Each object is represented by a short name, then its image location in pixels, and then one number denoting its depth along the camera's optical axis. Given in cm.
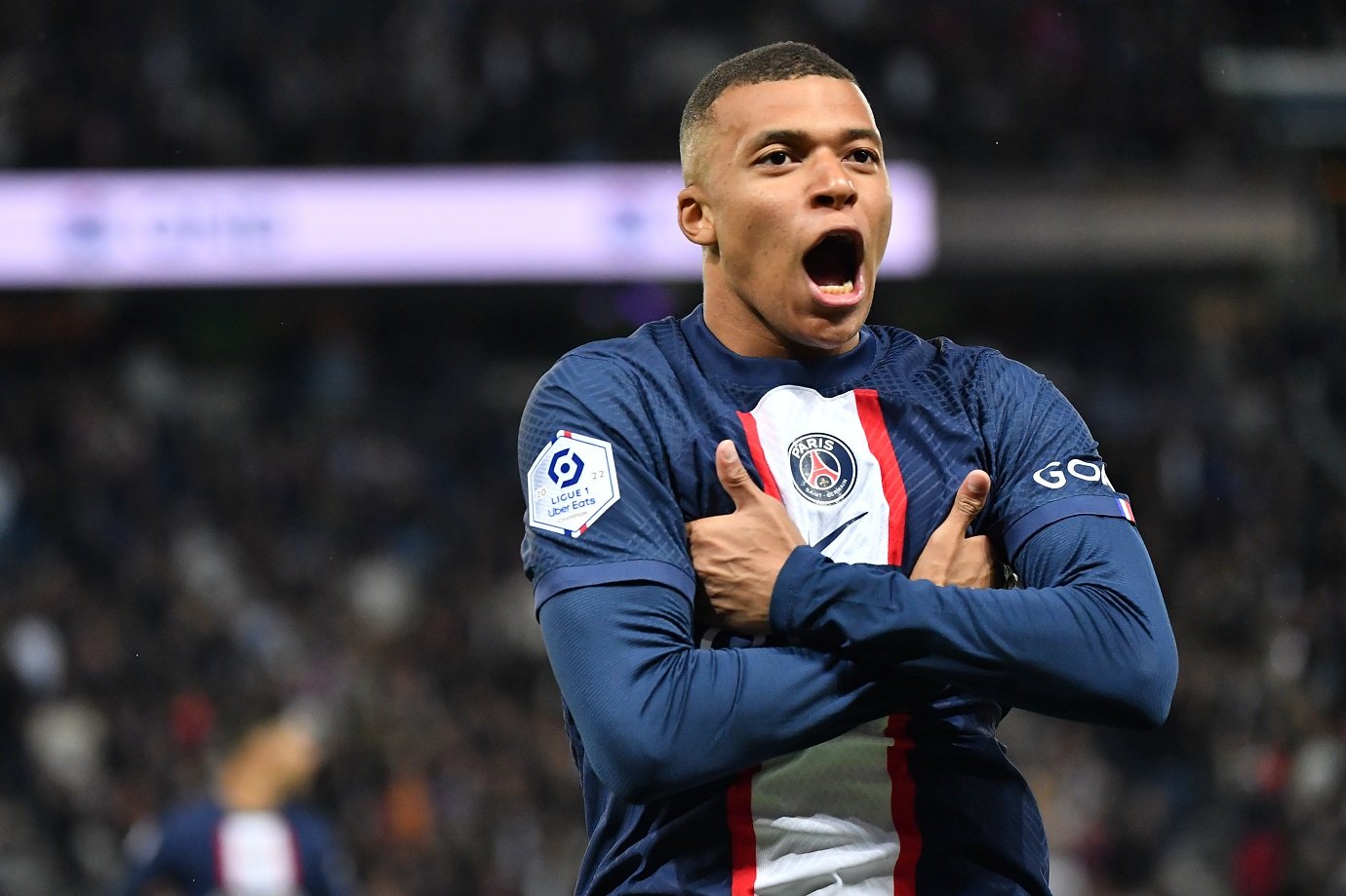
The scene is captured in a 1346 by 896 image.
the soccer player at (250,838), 1342
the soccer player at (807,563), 449
